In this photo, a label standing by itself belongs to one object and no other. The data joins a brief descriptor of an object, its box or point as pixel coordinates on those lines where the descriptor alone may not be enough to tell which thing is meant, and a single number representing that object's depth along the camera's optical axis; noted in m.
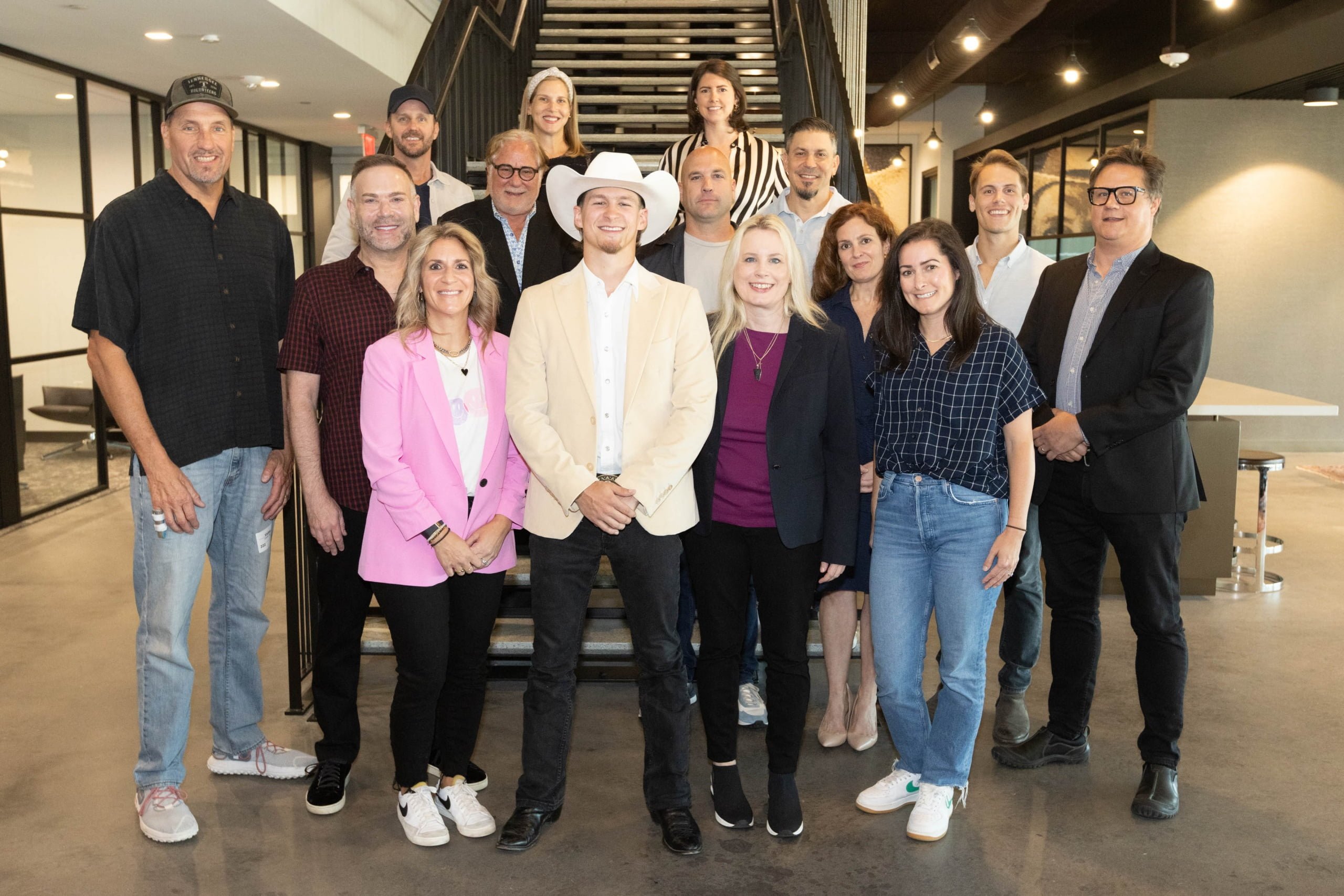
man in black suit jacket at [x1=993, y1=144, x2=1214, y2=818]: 3.11
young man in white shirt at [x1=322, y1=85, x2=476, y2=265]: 4.03
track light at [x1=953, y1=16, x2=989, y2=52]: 9.34
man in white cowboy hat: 2.83
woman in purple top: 2.93
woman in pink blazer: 2.86
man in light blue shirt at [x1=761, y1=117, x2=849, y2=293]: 3.89
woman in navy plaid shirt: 2.91
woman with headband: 4.57
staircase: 7.15
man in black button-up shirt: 2.95
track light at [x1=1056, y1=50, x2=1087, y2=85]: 10.18
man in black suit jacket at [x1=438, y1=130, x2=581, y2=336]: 3.73
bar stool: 5.64
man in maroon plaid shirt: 3.04
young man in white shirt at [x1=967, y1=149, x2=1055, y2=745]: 3.66
